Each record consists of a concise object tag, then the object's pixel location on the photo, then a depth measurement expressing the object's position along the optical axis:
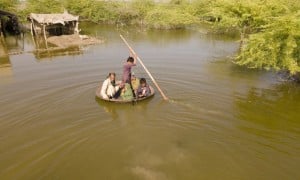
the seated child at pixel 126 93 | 11.80
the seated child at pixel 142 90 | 11.86
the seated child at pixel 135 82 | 12.87
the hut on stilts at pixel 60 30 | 25.39
